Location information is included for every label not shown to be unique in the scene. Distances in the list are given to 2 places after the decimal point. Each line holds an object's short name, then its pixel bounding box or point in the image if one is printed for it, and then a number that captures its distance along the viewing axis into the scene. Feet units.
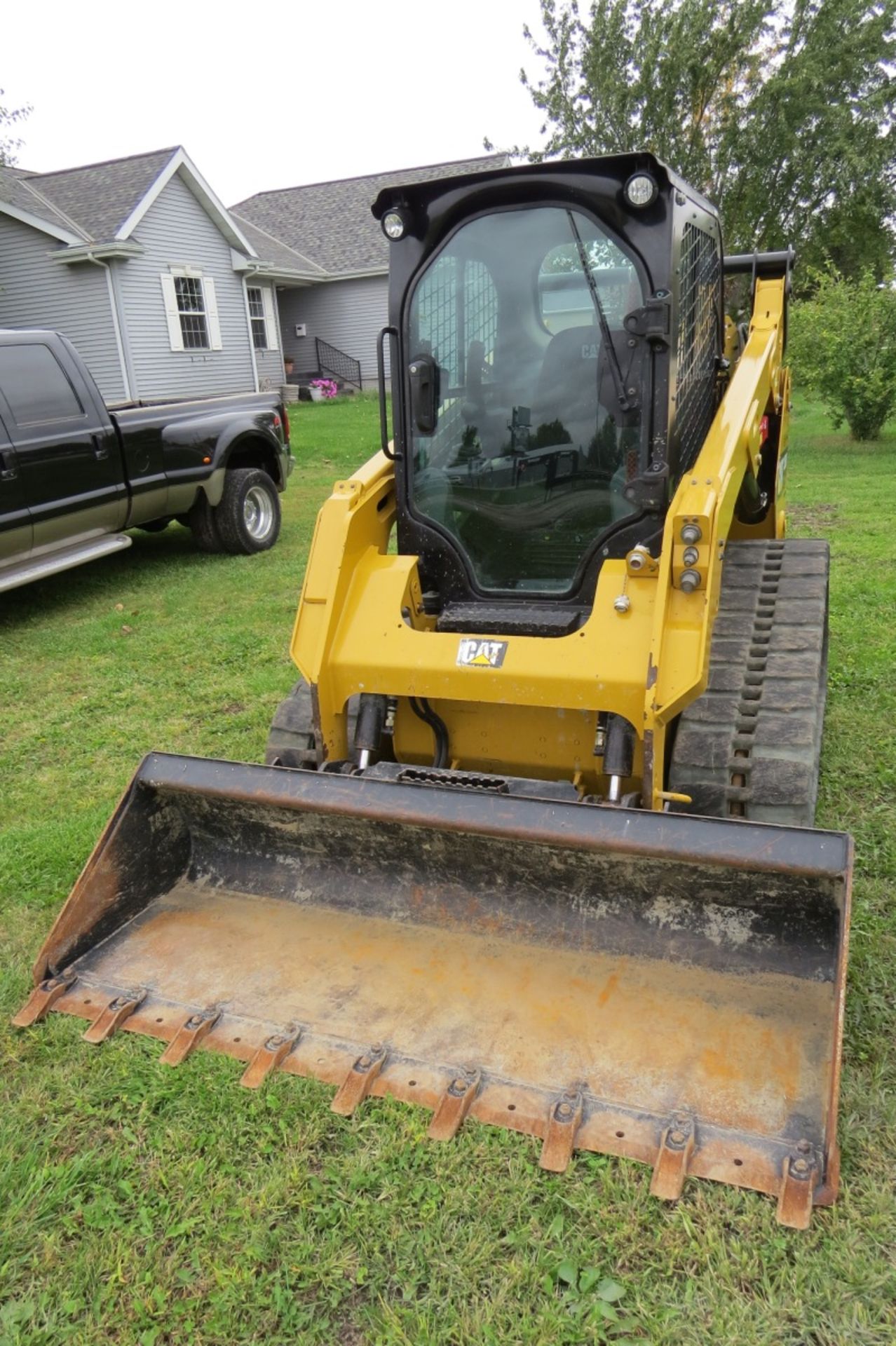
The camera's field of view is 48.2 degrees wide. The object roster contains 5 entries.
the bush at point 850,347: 42.65
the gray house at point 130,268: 59.93
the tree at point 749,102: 71.72
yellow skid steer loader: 8.81
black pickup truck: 24.17
